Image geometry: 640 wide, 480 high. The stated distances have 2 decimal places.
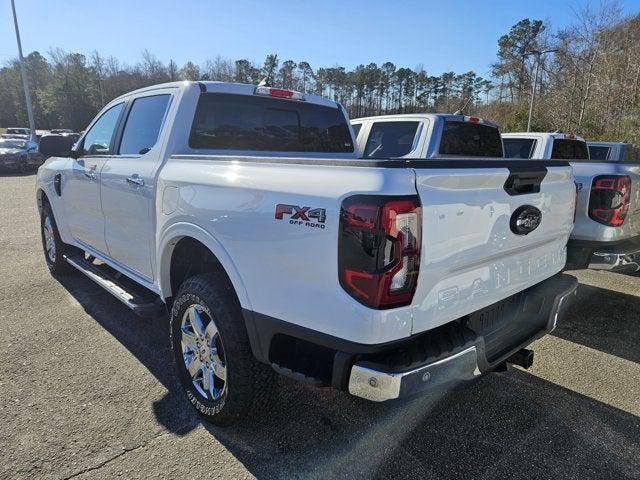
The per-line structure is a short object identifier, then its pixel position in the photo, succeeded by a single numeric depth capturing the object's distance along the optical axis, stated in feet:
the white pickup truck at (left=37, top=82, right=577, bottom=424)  5.91
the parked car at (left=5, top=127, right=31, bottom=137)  131.75
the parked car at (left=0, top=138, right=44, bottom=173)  65.36
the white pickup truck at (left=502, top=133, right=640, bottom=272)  13.65
